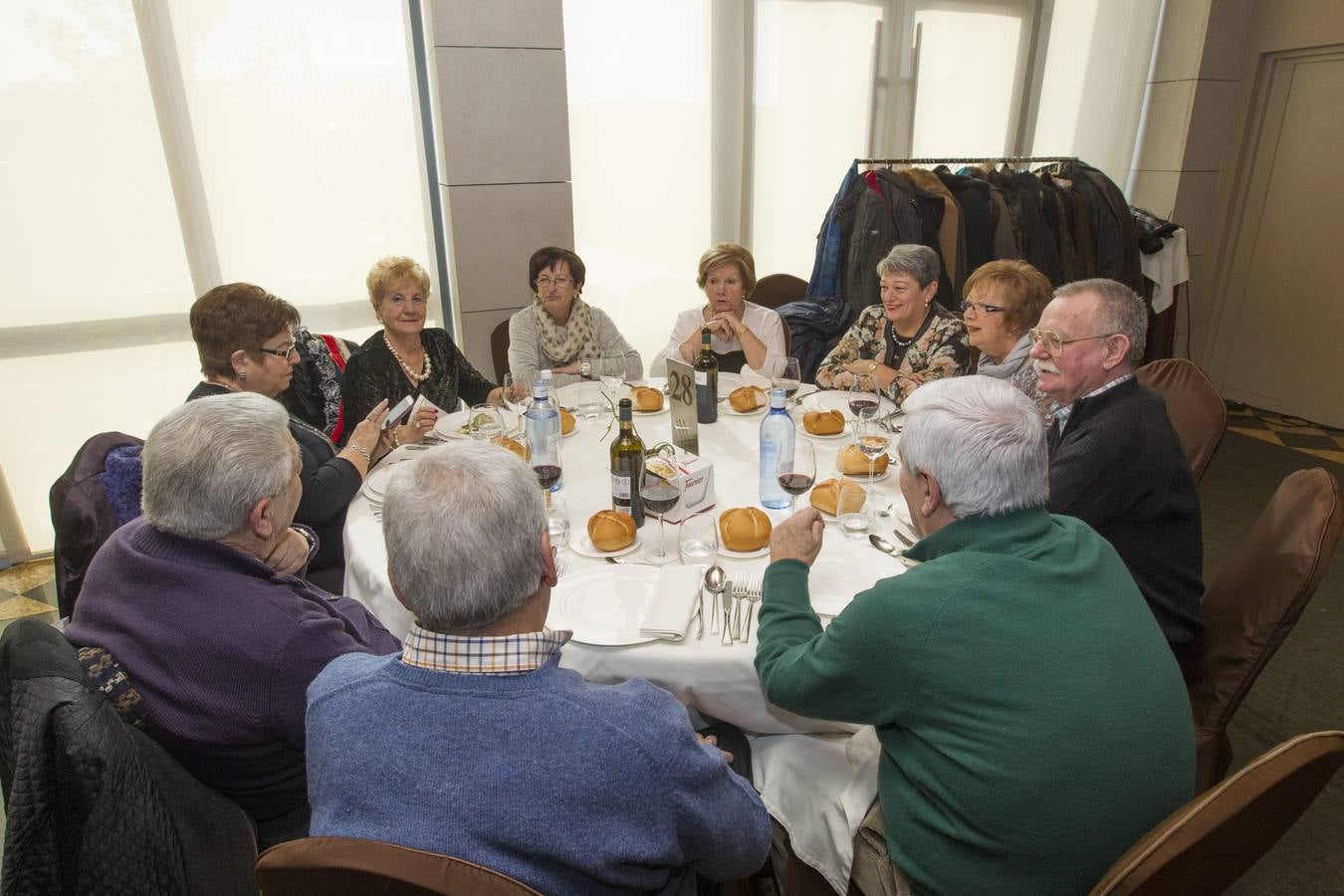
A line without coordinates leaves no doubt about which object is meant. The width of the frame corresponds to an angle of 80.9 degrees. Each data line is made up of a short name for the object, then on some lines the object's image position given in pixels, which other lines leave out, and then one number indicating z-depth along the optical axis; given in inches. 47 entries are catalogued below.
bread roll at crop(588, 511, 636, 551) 70.1
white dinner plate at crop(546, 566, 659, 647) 59.1
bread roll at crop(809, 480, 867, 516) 75.4
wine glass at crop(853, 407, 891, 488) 79.8
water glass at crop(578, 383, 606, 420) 109.5
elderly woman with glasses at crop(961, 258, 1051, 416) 105.4
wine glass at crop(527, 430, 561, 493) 87.7
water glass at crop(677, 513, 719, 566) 68.5
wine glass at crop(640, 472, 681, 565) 70.2
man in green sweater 41.3
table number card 88.6
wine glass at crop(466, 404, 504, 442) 94.0
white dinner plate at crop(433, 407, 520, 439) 98.3
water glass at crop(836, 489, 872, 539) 73.7
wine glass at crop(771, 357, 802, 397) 110.6
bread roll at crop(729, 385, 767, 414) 107.7
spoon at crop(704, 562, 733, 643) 63.2
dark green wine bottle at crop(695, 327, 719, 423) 103.3
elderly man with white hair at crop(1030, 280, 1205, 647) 67.7
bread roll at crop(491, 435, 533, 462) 83.4
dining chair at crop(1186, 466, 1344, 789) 62.0
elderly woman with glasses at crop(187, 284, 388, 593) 84.4
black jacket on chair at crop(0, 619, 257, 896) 40.8
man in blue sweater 35.8
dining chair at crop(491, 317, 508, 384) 147.9
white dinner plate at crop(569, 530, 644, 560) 70.3
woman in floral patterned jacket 117.6
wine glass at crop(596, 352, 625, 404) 114.1
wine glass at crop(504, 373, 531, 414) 113.1
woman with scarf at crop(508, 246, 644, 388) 136.4
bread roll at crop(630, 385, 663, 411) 107.5
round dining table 55.6
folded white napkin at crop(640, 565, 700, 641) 58.3
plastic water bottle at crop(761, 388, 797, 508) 79.0
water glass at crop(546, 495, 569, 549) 72.2
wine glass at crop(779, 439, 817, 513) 73.8
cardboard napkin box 74.5
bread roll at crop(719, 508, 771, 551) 69.2
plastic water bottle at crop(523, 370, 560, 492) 87.0
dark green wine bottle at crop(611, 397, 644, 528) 74.2
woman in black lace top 116.8
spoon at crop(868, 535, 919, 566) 68.9
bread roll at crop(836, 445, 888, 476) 83.9
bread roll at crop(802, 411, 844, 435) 97.3
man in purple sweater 48.3
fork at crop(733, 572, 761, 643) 62.1
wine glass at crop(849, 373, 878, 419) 93.9
